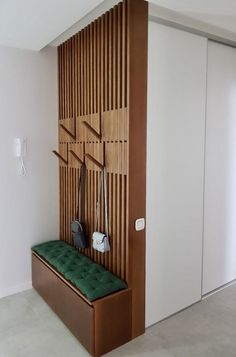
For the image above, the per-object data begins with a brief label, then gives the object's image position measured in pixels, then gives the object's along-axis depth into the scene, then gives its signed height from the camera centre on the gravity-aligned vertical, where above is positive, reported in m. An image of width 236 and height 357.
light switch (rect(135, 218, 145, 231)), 2.42 -0.56
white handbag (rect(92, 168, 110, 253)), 2.56 -0.71
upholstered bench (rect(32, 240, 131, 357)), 2.23 -1.18
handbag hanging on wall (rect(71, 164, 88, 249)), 2.90 -0.68
